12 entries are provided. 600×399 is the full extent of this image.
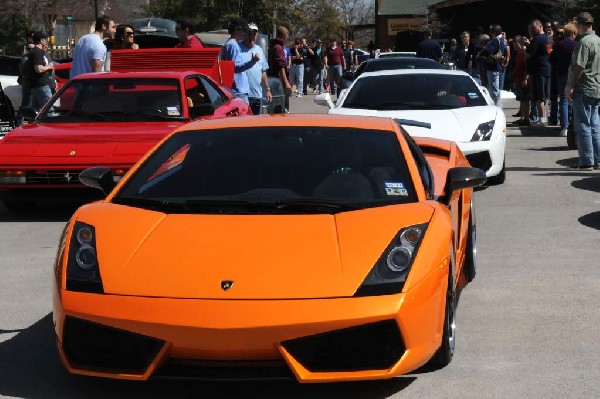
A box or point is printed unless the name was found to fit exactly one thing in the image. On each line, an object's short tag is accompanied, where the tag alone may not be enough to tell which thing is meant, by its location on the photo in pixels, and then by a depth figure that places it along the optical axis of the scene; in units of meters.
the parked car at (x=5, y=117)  16.61
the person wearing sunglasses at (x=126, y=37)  18.05
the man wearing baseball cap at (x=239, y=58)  16.36
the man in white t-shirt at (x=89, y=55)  15.02
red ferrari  10.84
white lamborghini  12.57
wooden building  56.09
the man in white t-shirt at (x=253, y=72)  16.78
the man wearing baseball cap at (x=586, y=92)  14.07
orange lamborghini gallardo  4.87
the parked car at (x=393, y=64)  20.48
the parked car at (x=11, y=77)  23.47
